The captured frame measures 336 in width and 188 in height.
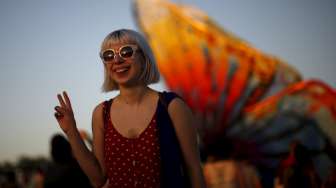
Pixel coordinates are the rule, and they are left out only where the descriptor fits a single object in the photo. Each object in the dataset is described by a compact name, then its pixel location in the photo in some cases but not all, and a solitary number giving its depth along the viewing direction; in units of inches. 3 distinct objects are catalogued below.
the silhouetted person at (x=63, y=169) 213.6
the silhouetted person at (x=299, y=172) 304.3
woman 96.7
